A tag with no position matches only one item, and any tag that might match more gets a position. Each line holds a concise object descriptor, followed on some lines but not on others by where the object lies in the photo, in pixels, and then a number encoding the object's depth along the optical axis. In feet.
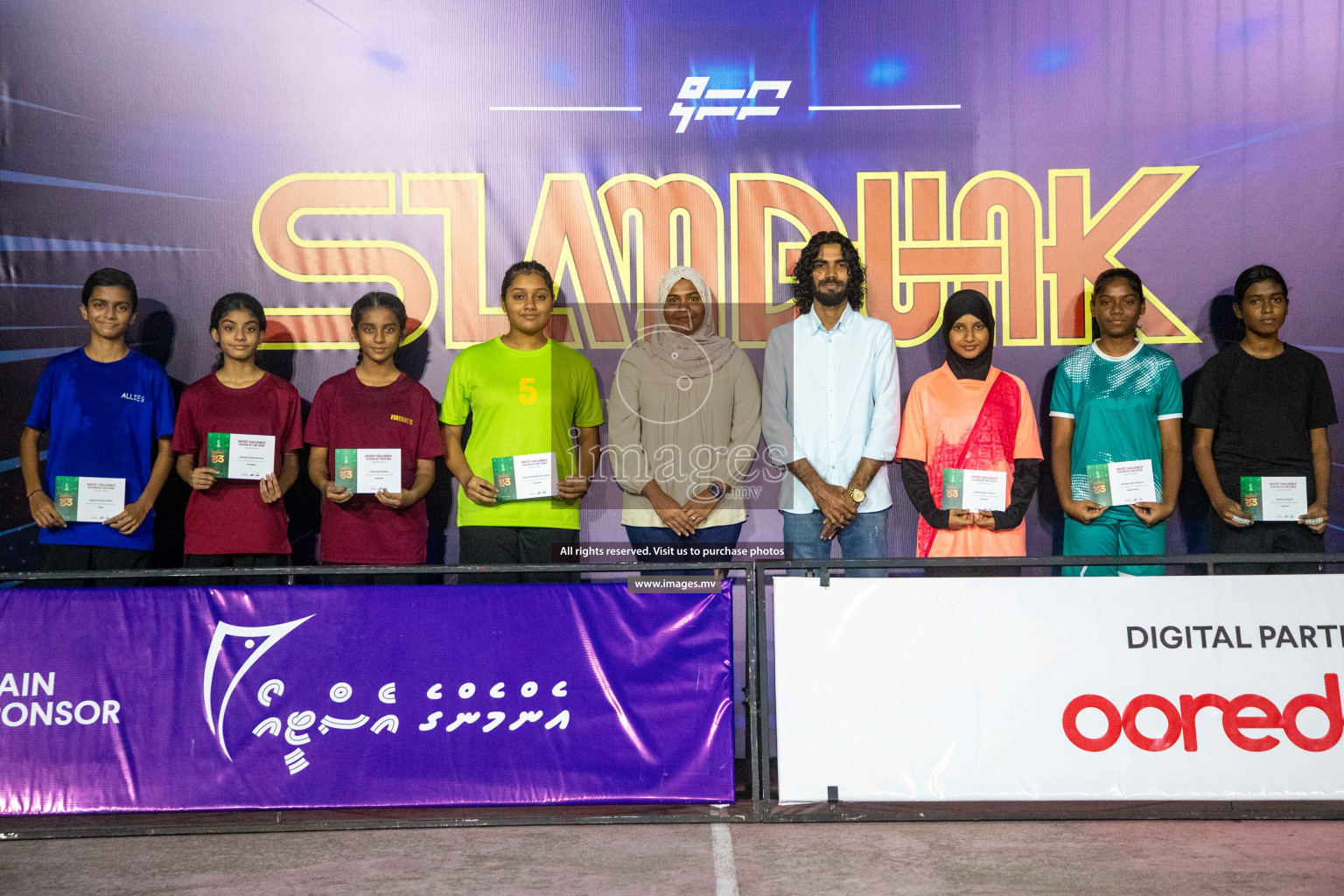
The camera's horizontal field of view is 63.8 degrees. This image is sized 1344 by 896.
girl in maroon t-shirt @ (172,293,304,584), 17.11
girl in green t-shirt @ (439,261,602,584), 17.21
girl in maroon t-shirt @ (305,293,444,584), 17.21
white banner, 13.53
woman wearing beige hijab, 17.60
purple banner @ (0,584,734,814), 13.67
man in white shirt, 17.35
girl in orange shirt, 17.16
